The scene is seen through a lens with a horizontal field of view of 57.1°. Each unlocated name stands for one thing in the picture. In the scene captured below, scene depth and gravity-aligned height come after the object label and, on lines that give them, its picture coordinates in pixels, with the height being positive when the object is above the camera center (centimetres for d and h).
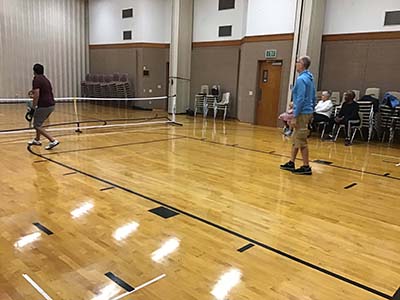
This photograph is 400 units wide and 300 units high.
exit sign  1122 +75
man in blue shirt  525 -37
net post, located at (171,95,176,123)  1177 -146
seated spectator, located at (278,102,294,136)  908 -113
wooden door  1147 -46
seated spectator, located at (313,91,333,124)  919 -71
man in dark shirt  642 -58
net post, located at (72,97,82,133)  898 -148
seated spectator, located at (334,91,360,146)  875 -74
